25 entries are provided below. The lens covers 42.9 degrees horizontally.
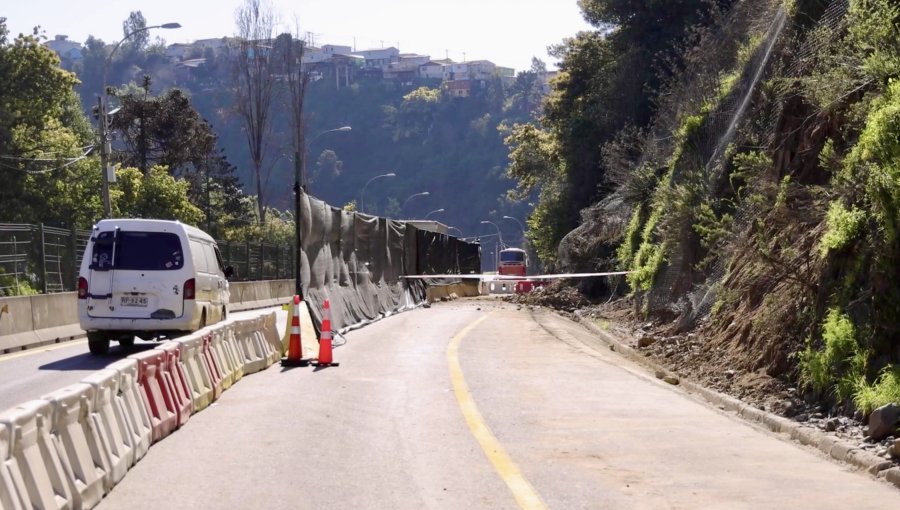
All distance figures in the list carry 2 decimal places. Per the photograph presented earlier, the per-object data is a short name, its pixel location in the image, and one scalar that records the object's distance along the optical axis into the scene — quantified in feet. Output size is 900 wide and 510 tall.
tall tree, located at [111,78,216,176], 220.23
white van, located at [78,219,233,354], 60.85
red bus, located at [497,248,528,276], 238.48
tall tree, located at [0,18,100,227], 169.27
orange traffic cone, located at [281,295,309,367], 56.54
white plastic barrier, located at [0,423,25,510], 19.21
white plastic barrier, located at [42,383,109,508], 23.43
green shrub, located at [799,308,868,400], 36.50
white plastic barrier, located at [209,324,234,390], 44.65
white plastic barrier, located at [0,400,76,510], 20.24
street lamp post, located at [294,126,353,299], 65.82
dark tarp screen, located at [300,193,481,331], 71.41
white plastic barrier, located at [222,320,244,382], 47.78
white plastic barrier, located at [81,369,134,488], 26.58
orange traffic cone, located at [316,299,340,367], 55.77
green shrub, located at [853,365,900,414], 33.30
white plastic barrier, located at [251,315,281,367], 54.65
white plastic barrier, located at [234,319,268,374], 51.34
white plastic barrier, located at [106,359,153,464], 29.55
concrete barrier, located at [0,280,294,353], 73.92
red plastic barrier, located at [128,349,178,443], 32.60
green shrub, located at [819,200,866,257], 39.22
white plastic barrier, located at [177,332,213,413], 38.86
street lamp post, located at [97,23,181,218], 114.32
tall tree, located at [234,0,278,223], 241.35
